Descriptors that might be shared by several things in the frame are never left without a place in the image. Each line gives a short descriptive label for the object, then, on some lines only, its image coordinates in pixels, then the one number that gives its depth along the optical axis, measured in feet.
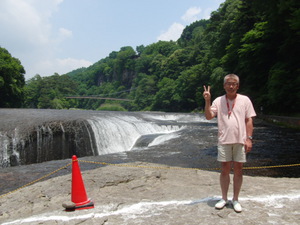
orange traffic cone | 12.02
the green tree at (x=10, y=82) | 132.21
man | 11.16
